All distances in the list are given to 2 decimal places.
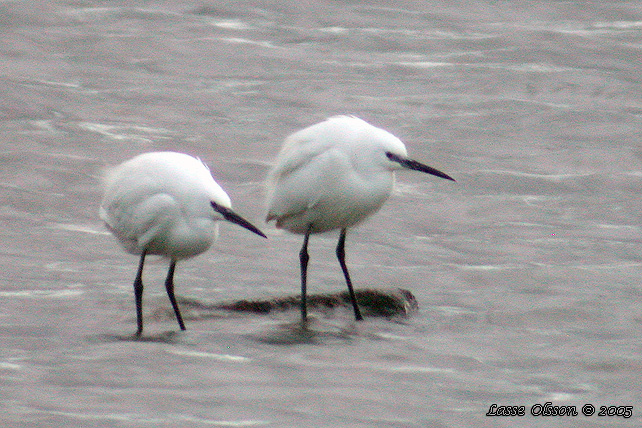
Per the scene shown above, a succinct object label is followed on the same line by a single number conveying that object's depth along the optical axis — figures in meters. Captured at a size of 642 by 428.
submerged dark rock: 18.56
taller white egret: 17.92
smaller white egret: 16.64
